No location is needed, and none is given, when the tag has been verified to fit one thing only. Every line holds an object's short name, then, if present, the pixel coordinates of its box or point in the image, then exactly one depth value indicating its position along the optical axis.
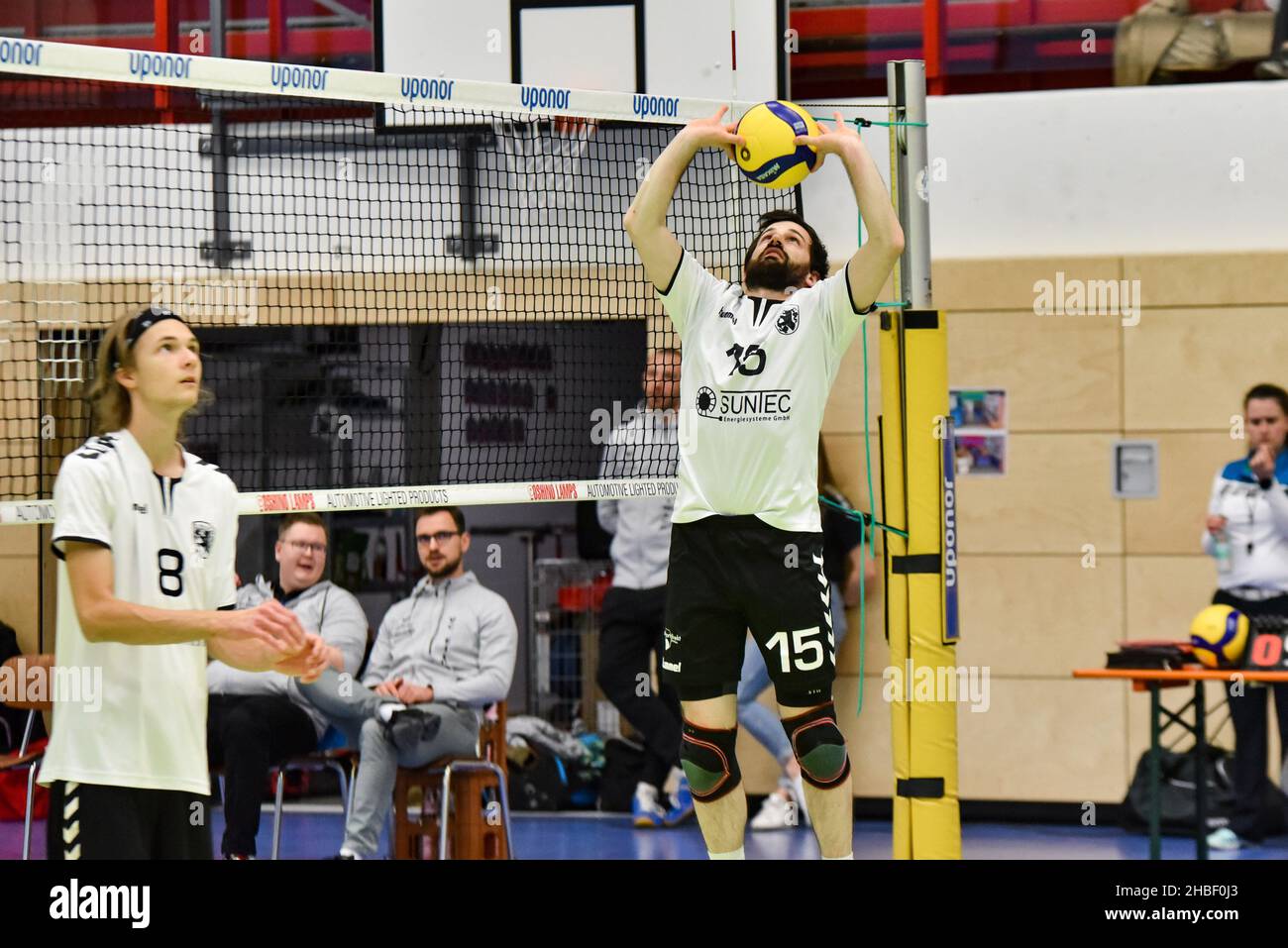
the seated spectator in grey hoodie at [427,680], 13.47
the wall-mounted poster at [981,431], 18.17
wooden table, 12.92
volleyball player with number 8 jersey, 7.68
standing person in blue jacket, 15.47
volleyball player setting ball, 10.23
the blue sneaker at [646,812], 17.44
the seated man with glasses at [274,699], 13.41
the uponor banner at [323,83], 10.28
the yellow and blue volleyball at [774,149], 10.33
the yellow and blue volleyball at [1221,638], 13.14
